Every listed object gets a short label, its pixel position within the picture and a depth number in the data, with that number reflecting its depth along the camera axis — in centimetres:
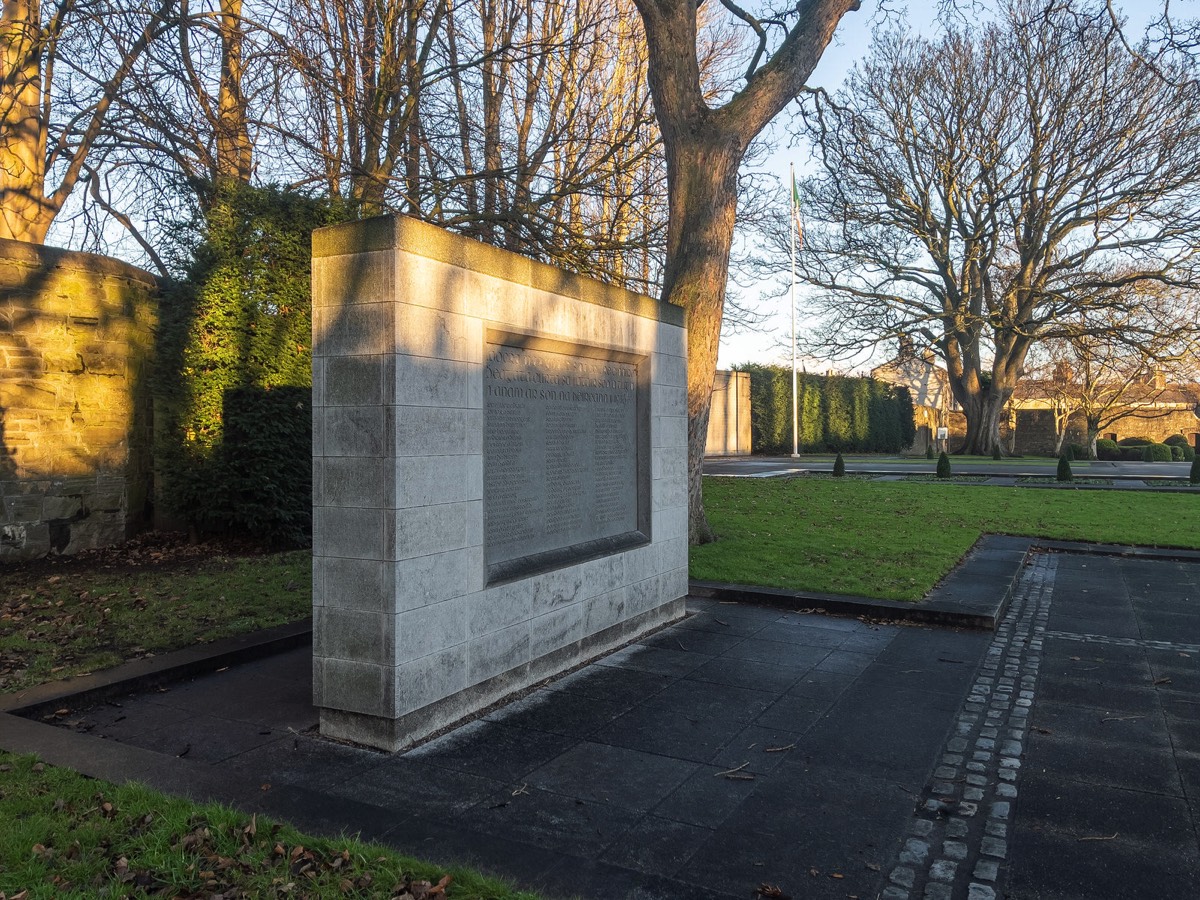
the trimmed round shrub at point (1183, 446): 4275
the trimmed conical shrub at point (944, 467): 2505
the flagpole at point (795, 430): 3828
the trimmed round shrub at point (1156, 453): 3950
